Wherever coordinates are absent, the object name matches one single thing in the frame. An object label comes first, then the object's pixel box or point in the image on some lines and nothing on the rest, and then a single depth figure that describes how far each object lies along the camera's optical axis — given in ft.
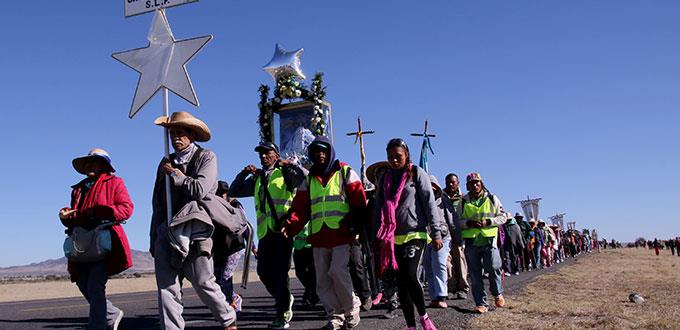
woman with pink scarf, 18.57
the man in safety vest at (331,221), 20.16
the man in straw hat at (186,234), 16.24
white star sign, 17.61
